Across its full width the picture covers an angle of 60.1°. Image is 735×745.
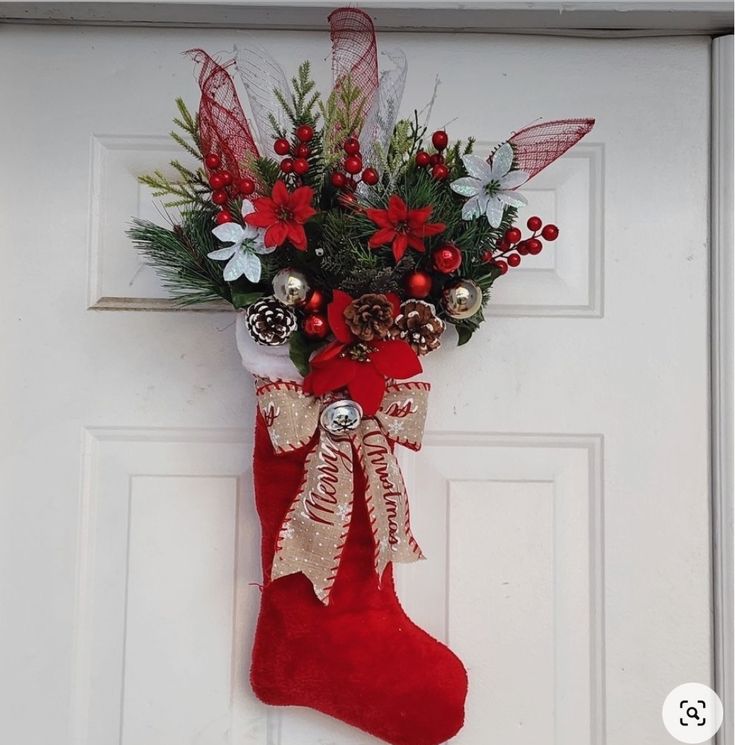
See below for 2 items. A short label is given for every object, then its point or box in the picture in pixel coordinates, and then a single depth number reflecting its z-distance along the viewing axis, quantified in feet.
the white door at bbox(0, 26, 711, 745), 2.61
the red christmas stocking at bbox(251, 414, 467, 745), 2.33
